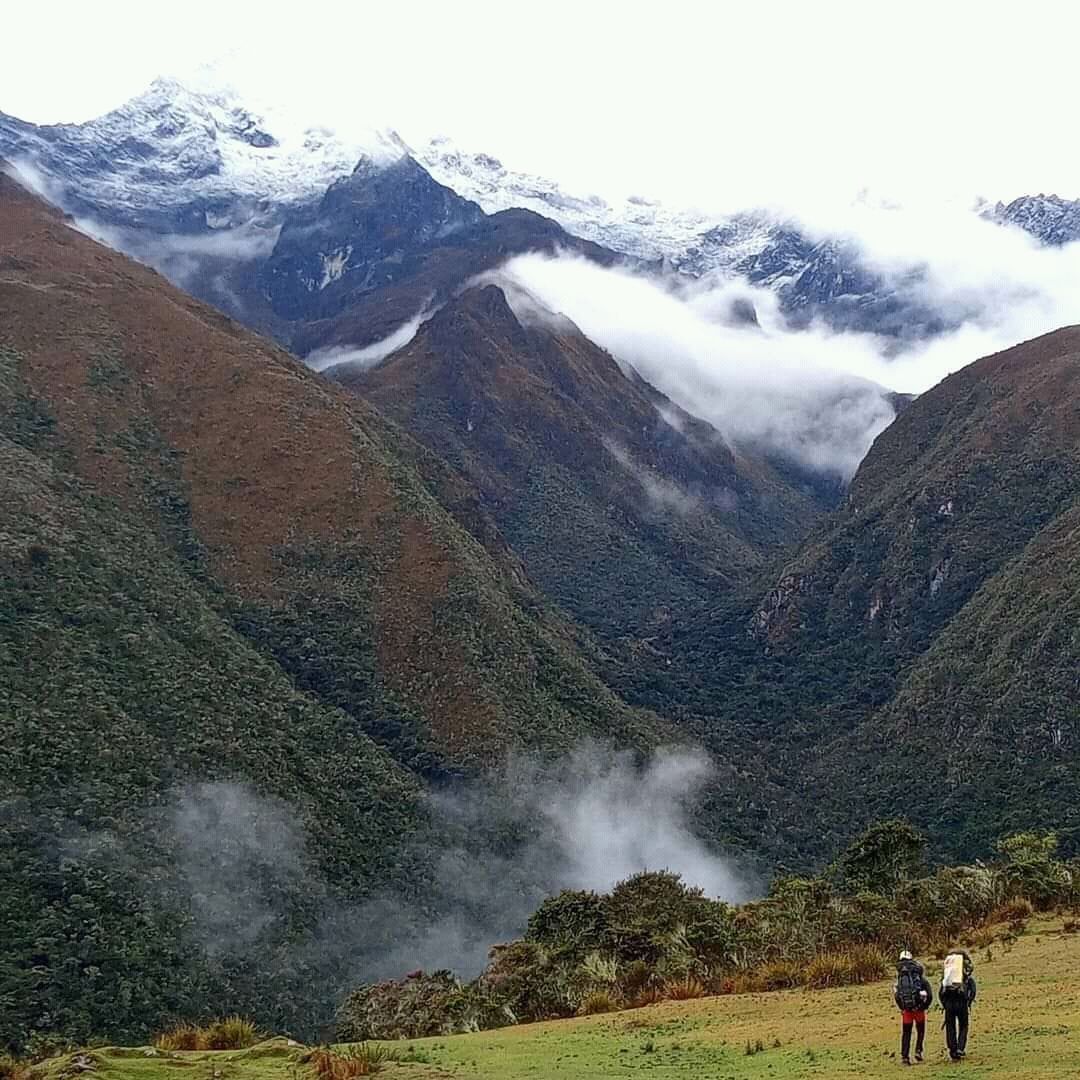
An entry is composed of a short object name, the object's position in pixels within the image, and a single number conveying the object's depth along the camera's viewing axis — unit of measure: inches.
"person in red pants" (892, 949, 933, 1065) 675.4
